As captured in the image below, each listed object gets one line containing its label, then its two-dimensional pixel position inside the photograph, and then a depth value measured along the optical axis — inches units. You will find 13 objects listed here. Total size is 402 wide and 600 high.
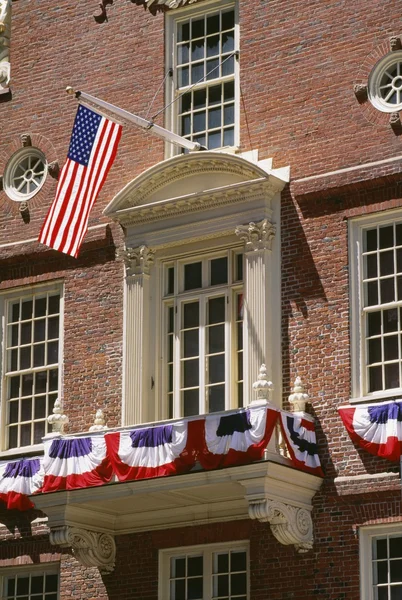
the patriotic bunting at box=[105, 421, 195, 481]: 877.8
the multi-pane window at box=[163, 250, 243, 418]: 943.7
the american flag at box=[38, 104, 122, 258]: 959.6
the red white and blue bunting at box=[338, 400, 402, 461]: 853.8
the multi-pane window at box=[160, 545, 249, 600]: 913.5
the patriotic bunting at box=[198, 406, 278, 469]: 855.1
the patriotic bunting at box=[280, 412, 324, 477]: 872.3
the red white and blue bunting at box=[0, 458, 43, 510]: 979.9
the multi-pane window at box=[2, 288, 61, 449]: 1024.2
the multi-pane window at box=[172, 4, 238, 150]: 1003.9
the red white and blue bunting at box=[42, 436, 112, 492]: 908.6
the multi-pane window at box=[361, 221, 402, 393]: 892.6
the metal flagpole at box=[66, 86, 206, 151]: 969.5
